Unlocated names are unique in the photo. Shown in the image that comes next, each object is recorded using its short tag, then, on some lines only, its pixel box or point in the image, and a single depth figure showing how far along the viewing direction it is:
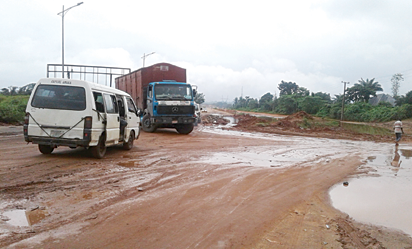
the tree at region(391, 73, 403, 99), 61.06
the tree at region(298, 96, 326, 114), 58.60
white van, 7.80
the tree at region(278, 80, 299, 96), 91.44
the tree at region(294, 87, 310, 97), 69.75
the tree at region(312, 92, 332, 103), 70.94
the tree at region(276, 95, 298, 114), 64.94
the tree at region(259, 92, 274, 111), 79.71
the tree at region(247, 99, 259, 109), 96.82
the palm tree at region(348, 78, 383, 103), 55.63
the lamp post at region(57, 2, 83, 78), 24.05
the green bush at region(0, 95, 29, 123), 20.64
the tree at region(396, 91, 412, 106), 44.51
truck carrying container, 16.86
